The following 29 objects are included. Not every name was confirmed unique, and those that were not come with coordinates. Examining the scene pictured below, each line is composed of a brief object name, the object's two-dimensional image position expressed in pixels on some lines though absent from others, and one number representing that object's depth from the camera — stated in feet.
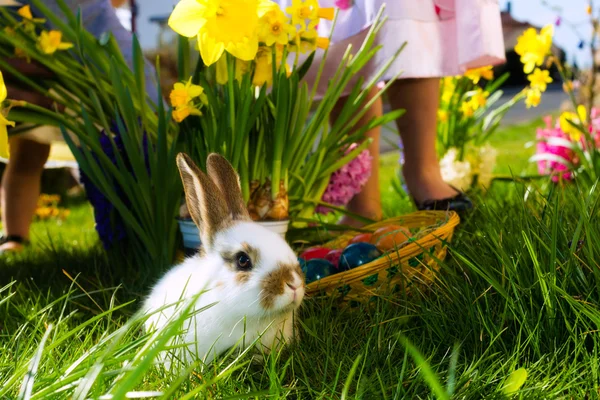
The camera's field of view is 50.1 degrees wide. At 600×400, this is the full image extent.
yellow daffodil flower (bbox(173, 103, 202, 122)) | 5.24
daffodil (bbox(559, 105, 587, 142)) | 8.62
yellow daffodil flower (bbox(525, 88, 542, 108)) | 8.50
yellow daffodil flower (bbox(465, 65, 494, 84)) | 9.22
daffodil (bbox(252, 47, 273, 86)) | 5.52
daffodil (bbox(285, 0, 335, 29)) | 5.30
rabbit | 3.73
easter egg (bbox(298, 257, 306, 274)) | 5.22
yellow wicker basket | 4.75
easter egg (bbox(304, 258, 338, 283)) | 5.28
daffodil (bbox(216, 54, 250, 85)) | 5.42
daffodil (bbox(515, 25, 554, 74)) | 8.18
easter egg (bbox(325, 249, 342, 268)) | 5.87
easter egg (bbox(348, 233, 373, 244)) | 5.98
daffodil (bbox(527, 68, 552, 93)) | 8.48
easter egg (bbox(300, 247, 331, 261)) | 5.95
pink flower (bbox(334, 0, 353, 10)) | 7.43
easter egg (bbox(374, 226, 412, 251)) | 5.59
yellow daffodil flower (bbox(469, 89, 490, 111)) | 9.96
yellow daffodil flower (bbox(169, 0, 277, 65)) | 4.32
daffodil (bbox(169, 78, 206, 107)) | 5.22
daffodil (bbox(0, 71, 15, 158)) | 3.85
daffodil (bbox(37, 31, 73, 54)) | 5.95
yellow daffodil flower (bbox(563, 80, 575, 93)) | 8.84
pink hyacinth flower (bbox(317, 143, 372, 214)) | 7.53
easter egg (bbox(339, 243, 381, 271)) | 5.33
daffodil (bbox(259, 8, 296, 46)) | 5.08
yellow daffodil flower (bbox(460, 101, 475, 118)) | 10.01
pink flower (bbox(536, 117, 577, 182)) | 9.76
